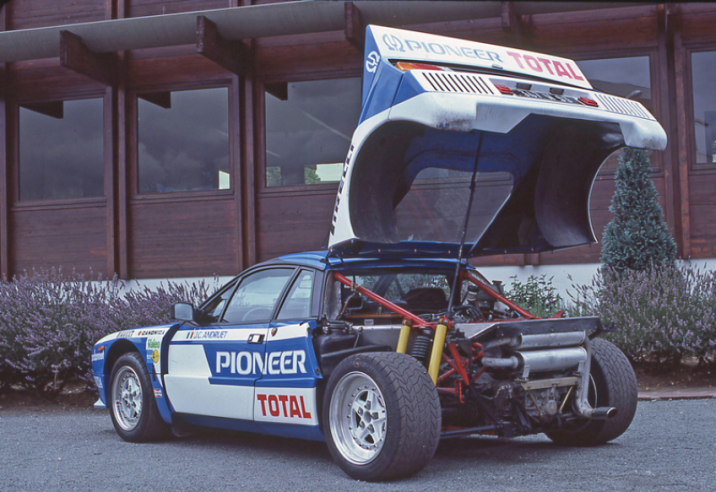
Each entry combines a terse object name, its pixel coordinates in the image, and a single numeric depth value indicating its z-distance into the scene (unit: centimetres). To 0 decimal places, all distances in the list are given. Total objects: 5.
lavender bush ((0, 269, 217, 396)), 897
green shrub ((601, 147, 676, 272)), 971
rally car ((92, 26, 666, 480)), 470
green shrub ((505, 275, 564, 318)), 1040
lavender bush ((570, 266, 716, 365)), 848
